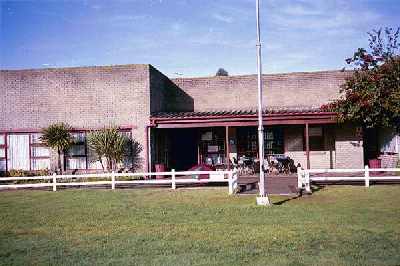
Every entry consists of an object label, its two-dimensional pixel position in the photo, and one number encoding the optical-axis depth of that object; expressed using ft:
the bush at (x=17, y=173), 69.51
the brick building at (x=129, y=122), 69.00
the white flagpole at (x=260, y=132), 41.19
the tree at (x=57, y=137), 67.46
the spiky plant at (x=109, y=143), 66.39
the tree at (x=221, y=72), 311.84
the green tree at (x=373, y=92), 58.49
